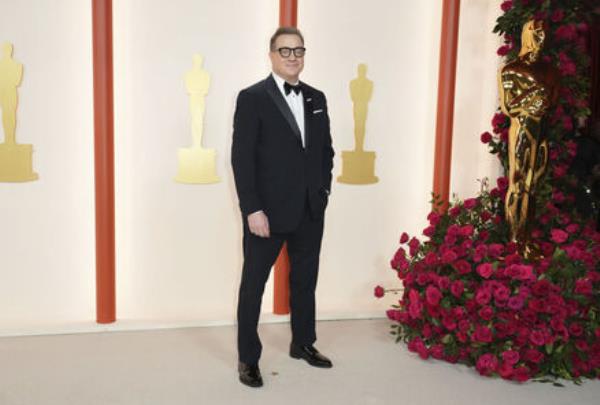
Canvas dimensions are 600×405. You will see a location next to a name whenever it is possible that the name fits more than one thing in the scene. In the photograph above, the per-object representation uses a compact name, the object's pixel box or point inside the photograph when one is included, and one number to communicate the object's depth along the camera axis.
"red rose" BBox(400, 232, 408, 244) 3.41
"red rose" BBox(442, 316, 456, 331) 3.04
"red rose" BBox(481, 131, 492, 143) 3.66
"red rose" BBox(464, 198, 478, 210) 3.48
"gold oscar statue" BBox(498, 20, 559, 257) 3.14
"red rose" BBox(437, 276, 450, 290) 3.11
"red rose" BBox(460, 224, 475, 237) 3.24
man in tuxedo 2.72
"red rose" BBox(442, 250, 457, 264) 3.13
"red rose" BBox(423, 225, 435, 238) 3.46
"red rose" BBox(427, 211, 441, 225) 3.46
